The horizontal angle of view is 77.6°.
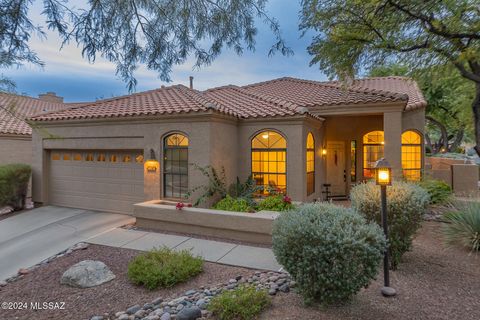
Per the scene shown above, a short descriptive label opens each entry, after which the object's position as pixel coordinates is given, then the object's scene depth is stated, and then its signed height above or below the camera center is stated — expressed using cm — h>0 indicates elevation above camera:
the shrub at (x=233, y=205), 864 -137
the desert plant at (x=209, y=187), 960 -89
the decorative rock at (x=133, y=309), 485 -246
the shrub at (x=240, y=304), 414 -207
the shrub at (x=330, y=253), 385 -126
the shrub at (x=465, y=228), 671 -162
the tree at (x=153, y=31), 523 +246
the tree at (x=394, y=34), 702 +357
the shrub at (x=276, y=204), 871 -134
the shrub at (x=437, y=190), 1117 -123
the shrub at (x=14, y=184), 1141 -92
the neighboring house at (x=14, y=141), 1472 +100
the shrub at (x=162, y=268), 559 -212
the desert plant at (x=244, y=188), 1023 -102
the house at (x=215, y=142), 1013 +67
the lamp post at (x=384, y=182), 480 -40
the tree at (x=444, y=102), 984 +325
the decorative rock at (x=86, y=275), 583 -231
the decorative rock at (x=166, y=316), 446 -236
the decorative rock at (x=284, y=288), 485 -212
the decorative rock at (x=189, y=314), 430 -225
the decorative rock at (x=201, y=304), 463 -228
